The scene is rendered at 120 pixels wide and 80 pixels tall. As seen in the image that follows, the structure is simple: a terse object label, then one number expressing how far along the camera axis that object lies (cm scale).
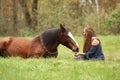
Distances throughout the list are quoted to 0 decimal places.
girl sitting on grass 1235
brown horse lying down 1264
